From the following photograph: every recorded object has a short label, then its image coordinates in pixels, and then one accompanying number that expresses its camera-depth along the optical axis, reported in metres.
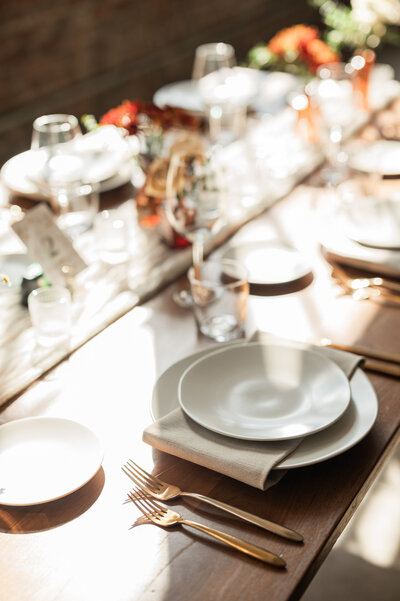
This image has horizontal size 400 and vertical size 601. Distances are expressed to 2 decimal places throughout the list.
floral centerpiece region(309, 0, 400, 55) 2.25
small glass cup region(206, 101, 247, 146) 2.03
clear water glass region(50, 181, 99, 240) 1.50
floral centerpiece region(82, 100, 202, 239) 1.55
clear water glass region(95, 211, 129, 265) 1.43
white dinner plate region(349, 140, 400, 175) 1.78
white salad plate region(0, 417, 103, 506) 0.84
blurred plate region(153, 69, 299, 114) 2.25
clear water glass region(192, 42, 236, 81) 2.08
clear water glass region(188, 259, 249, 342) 1.13
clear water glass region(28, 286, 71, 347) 1.17
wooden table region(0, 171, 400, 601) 0.73
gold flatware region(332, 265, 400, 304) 1.26
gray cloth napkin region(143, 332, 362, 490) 0.83
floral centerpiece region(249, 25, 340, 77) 2.11
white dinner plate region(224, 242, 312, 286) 1.31
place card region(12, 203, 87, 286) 1.28
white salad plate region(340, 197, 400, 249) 1.38
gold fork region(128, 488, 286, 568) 0.74
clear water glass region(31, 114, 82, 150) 1.46
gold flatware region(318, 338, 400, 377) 1.05
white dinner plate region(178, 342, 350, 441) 0.90
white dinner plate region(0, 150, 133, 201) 1.71
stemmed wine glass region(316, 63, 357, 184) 1.79
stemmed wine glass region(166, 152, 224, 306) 1.37
